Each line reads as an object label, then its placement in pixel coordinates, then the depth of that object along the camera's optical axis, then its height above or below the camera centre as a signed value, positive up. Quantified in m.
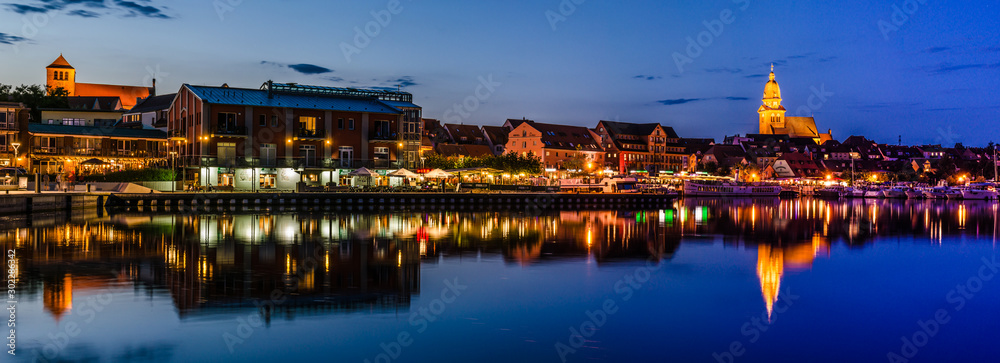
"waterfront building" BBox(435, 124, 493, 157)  113.62 +5.66
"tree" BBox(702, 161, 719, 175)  141.88 +2.35
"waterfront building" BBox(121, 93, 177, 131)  79.97 +6.76
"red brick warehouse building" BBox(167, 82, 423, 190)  59.94 +3.36
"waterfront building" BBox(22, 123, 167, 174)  66.19 +2.43
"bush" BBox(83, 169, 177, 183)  56.16 +0.09
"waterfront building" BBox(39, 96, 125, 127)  81.69 +6.86
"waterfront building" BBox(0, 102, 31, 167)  62.62 +3.60
